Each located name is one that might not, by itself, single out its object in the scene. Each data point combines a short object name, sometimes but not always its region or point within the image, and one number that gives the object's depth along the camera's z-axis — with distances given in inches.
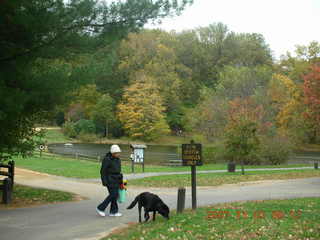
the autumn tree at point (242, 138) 959.0
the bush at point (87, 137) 2586.1
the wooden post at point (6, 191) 486.8
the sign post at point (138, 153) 1011.9
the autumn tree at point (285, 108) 1946.4
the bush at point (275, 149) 1289.4
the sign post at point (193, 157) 409.7
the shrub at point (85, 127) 2632.9
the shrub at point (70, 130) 2645.2
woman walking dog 390.9
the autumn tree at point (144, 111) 2529.5
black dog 358.0
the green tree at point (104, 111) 2669.8
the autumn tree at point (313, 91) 1269.7
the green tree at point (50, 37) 394.9
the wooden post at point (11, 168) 538.9
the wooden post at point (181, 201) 393.7
